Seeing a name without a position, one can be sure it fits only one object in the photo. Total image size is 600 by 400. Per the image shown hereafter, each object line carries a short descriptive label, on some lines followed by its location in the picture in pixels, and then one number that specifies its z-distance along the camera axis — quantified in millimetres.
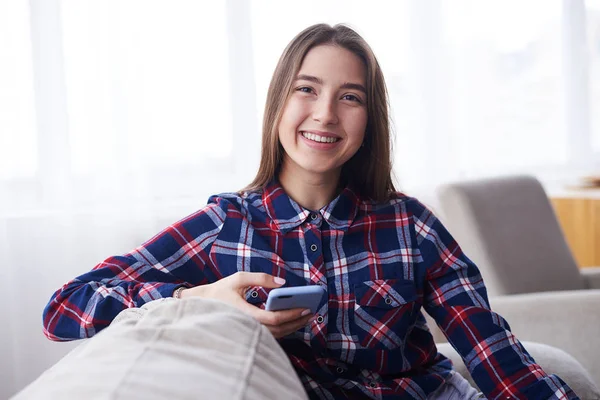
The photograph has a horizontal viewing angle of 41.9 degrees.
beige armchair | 2264
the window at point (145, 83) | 2617
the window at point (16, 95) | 2521
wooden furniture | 3007
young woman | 1245
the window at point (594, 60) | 3533
